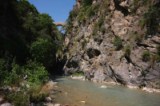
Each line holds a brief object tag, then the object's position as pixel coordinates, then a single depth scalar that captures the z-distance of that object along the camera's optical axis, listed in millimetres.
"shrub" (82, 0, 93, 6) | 29434
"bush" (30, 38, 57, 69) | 22955
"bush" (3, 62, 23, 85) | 9961
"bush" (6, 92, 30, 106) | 7725
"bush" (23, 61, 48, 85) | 11498
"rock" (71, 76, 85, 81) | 25085
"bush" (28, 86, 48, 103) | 9774
